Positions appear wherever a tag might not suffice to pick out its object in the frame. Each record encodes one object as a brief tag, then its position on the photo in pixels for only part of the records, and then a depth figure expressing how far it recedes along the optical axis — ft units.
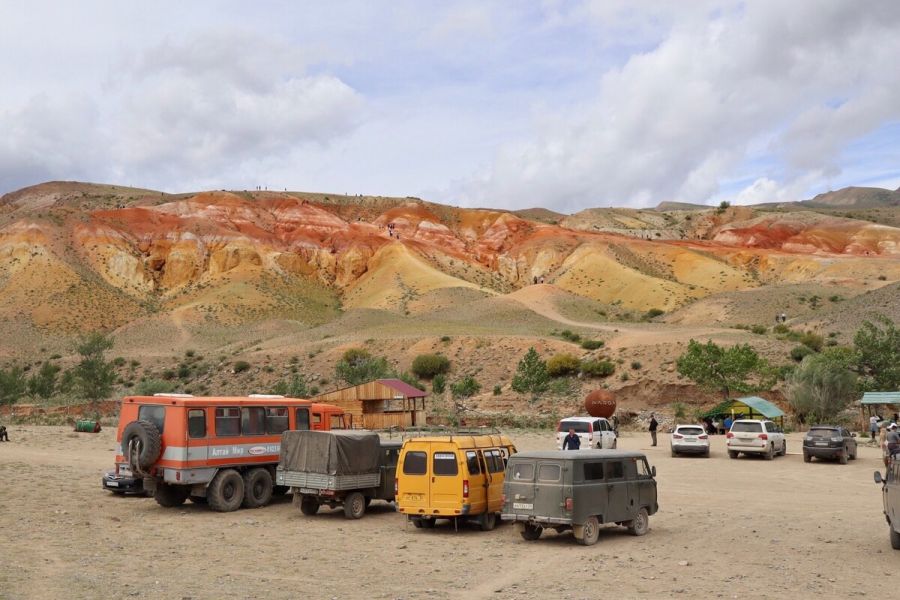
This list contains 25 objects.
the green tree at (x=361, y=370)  223.71
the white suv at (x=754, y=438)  108.58
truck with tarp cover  63.00
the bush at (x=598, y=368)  230.48
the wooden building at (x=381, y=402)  163.32
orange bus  64.03
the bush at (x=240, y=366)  267.18
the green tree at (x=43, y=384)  236.43
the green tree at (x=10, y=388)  220.82
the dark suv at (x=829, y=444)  102.78
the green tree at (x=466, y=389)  229.25
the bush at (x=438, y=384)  239.50
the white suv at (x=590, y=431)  110.01
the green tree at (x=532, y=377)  215.51
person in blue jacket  80.89
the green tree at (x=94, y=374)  209.97
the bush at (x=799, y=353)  215.31
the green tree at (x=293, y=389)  203.43
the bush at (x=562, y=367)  241.55
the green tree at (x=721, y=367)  188.96
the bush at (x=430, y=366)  260.62
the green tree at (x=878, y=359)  172.04
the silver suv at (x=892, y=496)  46.39
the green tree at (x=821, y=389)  157.69
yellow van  55.72
